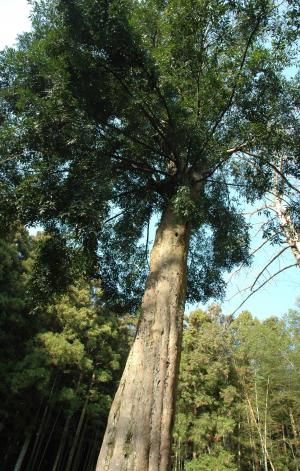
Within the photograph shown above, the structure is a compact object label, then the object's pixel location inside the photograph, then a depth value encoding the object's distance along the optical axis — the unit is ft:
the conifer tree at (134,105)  15.44
